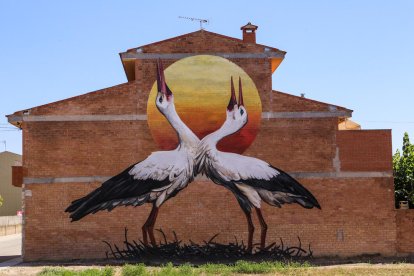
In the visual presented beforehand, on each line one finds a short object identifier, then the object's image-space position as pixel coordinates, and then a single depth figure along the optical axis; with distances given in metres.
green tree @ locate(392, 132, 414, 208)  23.72
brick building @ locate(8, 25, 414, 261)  18.69
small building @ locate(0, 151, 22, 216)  52.84
